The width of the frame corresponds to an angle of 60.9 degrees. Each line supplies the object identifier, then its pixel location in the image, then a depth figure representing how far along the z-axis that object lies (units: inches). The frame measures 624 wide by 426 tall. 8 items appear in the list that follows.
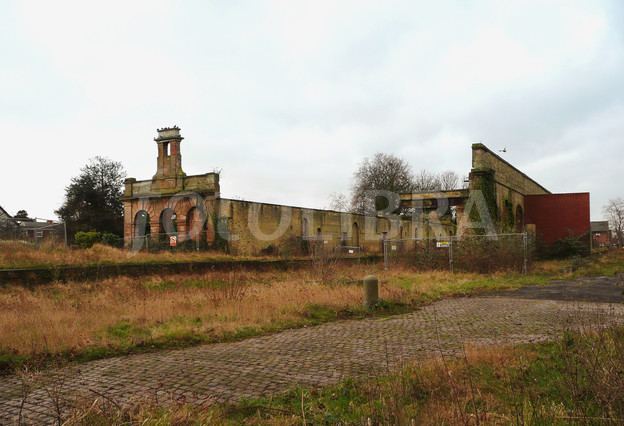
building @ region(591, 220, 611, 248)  3144.7
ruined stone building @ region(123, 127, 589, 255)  1143.0
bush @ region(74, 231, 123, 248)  1299.2
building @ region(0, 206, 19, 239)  827.4
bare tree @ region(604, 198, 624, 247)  2972.0
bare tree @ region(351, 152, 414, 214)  2401.6
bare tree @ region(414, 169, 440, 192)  2792.8
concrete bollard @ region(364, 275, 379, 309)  490.9
